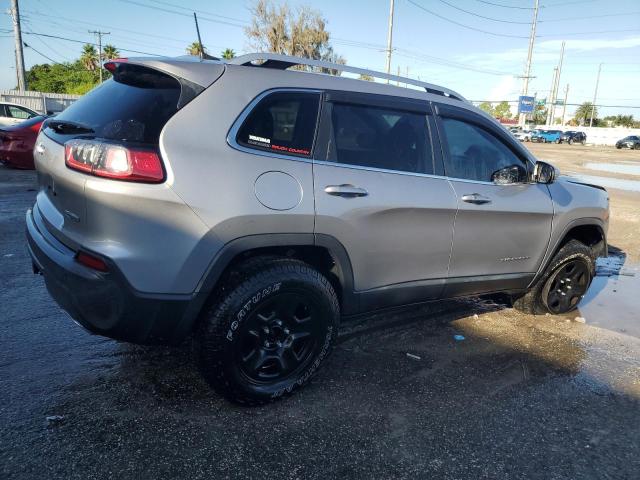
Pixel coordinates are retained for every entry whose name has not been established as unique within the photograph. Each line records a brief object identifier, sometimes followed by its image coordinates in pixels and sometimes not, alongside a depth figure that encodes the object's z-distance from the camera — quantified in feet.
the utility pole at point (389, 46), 129.78
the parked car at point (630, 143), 159.02
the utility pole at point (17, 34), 81.09
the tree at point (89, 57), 224.53
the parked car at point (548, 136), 185.26
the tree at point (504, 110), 465.26
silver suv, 7.61
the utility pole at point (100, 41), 213.05
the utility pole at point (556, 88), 253.24
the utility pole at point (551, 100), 255.35
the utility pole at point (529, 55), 206.59
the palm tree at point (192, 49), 154.36
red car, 35.65
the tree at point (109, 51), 216.13
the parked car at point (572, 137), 183.32
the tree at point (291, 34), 125.90
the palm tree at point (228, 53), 187.21
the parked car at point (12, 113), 52.70
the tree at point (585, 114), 304.61
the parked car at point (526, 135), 194.97
